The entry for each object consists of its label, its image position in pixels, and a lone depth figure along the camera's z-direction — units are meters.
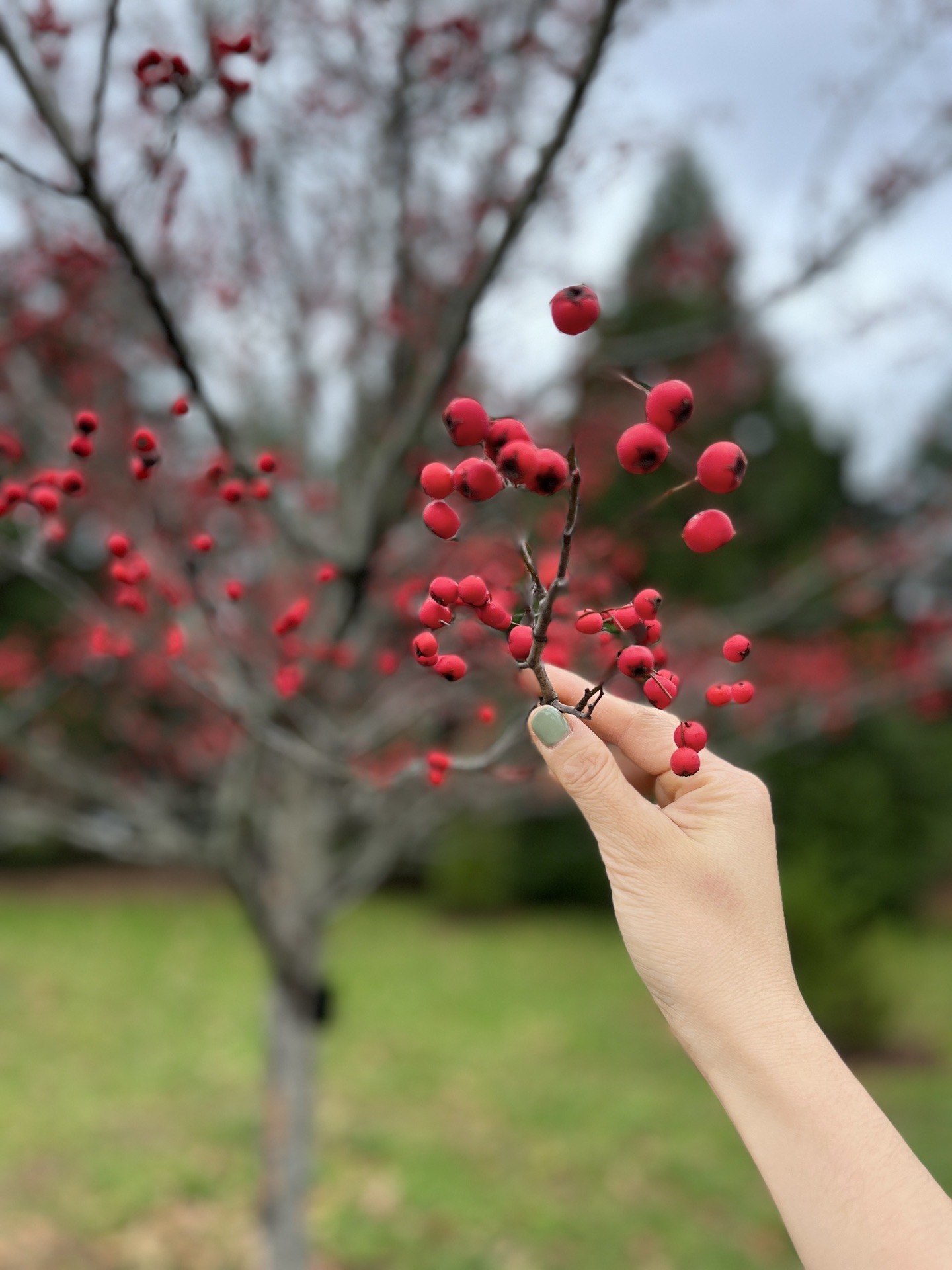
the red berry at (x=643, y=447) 0.21
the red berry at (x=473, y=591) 0.24
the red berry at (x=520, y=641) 0.26
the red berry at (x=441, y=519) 0.24
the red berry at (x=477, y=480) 0.22
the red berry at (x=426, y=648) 0.28
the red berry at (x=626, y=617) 0.28
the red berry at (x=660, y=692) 0.27
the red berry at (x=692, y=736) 0.27
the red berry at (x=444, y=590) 0.25
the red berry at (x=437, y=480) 0.23
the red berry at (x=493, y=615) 0.25
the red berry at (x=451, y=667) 0.28
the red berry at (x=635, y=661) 0.26
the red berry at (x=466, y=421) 0.21
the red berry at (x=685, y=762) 0.27
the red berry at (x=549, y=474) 0.20
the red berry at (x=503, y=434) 0.21
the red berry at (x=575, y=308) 0.21
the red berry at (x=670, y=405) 0.21
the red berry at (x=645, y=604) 0.27
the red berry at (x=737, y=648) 0.27
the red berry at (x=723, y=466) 0.22
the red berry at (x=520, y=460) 0.20
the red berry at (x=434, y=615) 0.27
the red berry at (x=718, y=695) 0.29
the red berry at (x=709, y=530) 0.23
